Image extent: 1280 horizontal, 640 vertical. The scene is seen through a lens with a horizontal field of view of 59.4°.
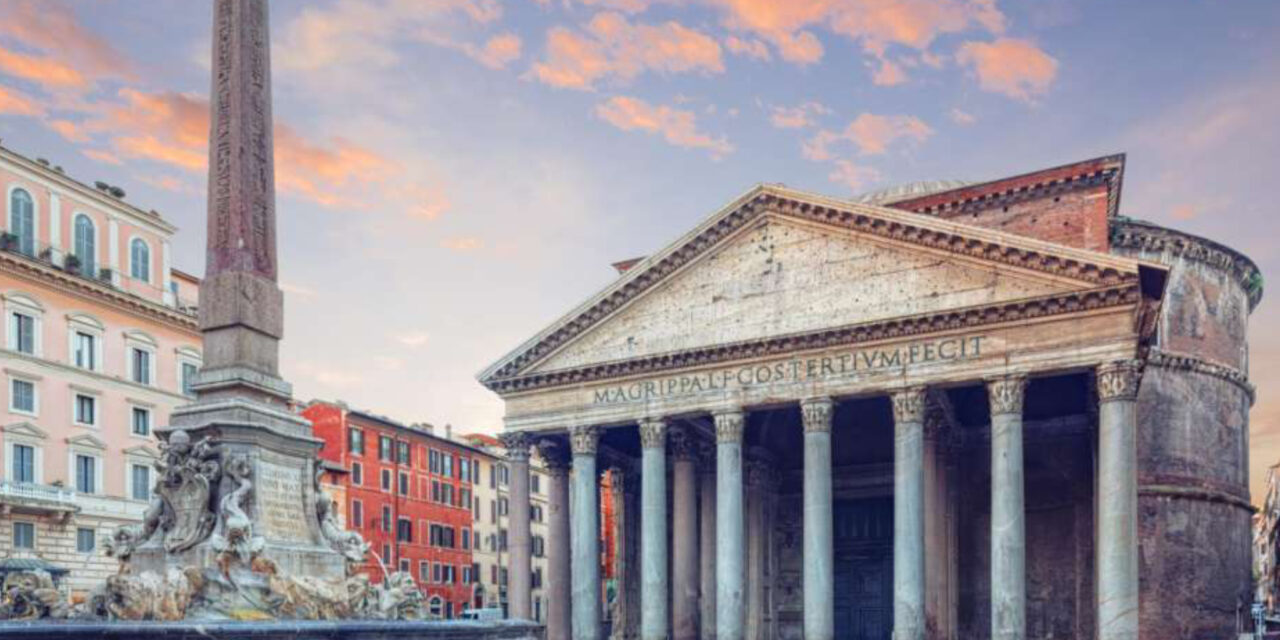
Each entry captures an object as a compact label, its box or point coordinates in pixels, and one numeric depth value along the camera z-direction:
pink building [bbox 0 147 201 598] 28.62
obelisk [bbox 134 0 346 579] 8.77
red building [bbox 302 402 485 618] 46.03
